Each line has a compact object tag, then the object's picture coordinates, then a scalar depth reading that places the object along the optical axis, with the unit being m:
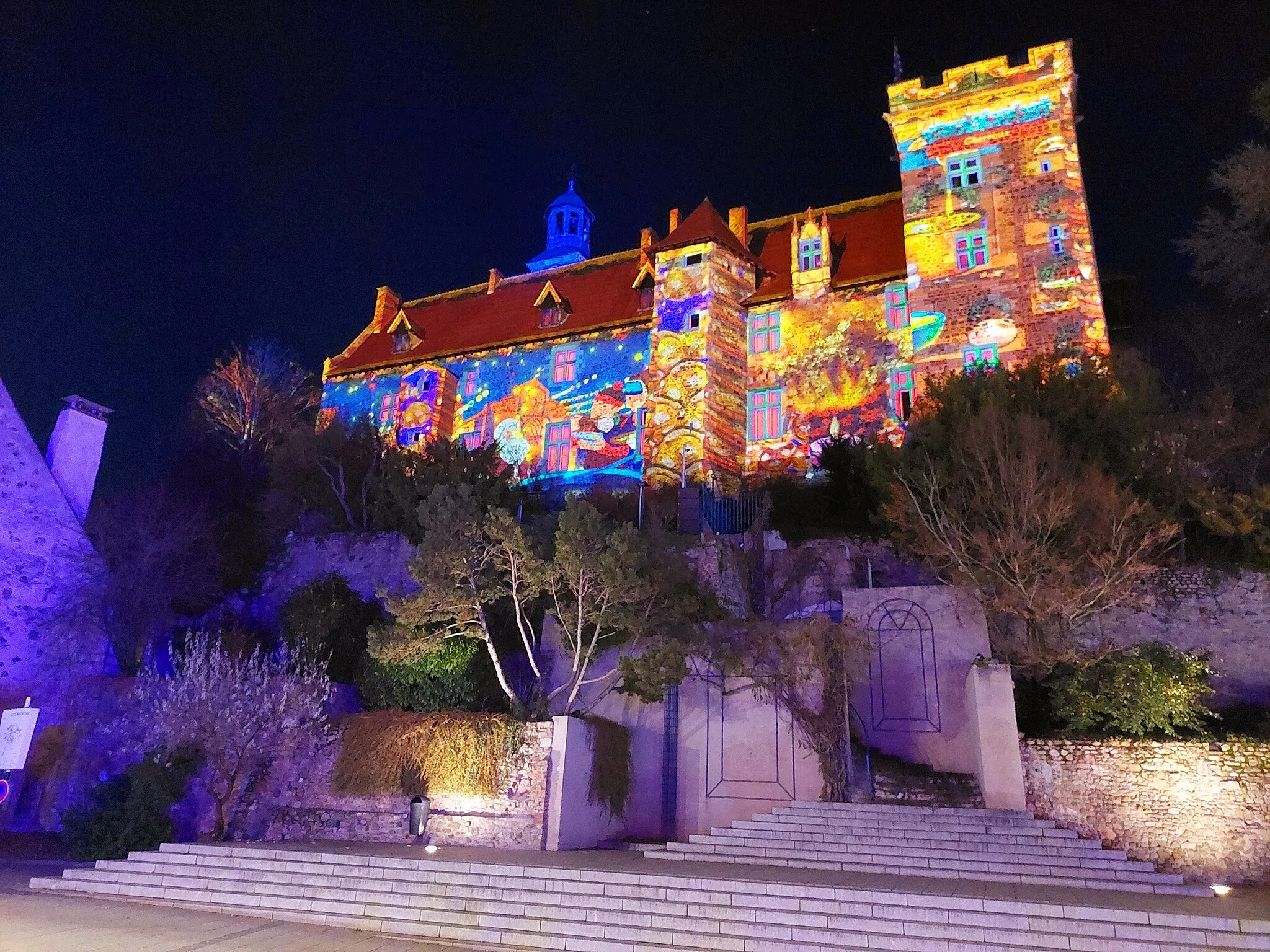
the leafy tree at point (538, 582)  12.54
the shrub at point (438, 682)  13.83
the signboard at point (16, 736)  11.75
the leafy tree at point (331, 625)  15.69
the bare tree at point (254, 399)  26.33
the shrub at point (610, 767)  12.38
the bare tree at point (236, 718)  12.94
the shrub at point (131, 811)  12.16
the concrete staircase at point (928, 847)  9.09
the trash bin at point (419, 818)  12.15
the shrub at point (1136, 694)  10.60
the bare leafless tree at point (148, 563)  17.11
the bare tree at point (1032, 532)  12.16
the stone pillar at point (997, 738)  10.76
